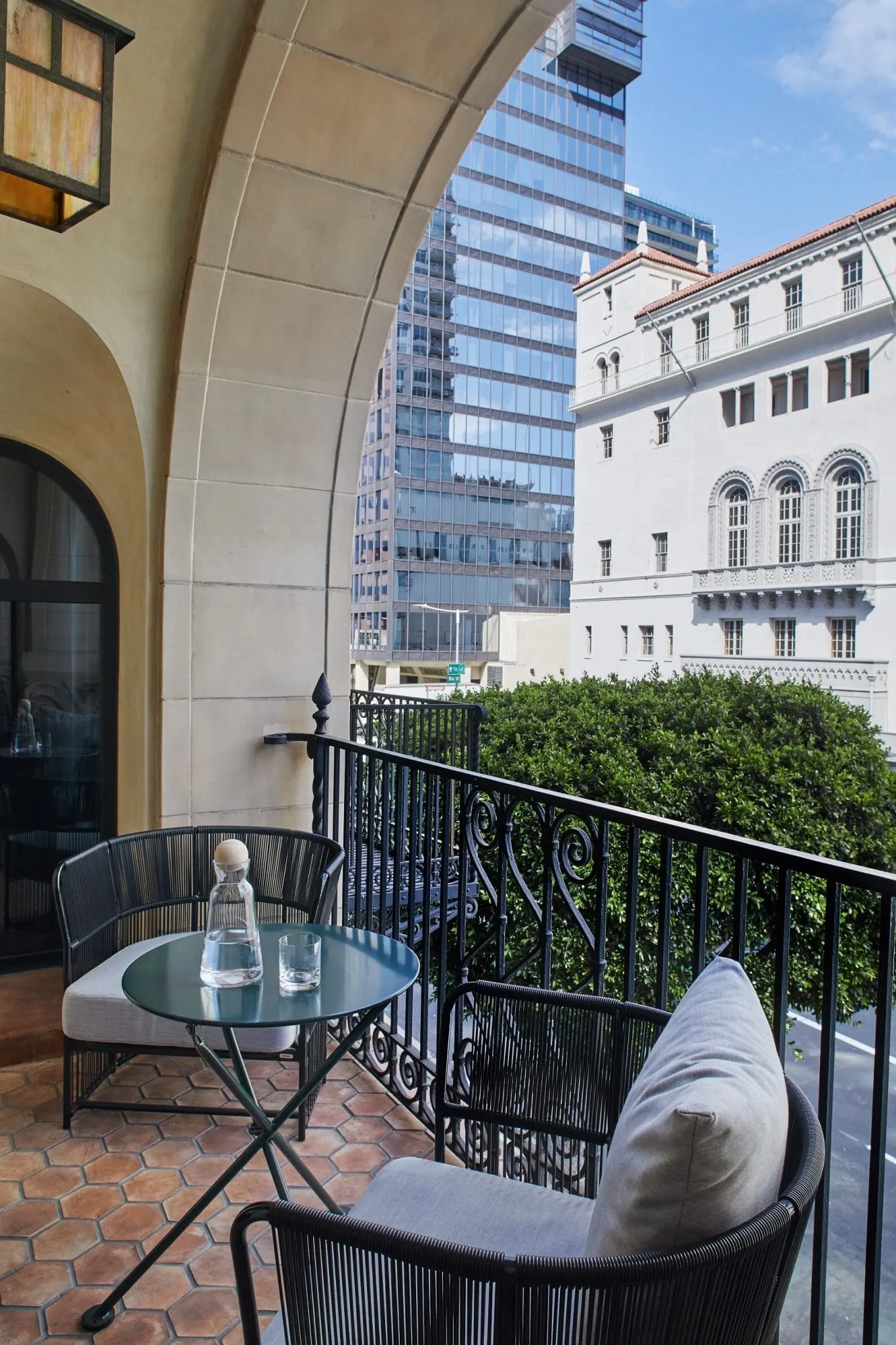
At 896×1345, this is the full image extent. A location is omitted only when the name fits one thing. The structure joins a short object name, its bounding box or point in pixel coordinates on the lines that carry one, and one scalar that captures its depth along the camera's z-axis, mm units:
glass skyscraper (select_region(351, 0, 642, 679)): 56531
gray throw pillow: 899
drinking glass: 1875
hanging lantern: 1668
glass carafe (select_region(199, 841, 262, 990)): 1932
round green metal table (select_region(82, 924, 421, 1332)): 1776
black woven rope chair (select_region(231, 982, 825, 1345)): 896
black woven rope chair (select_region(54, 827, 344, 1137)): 2408
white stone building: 32688
